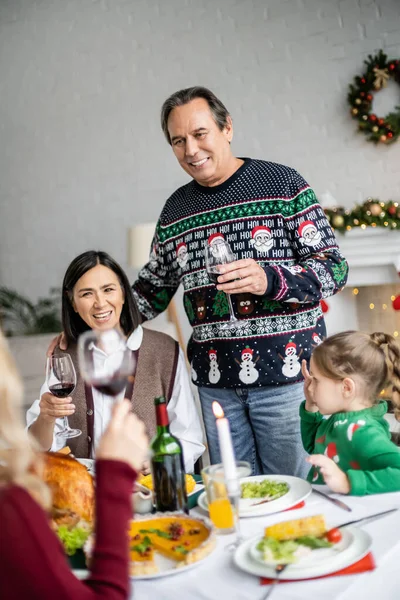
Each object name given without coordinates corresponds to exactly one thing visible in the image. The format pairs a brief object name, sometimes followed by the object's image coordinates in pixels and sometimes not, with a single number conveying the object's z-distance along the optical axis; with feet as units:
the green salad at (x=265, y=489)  5.00
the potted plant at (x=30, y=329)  17.83
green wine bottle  4.88
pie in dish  3.93
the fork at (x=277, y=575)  3.51
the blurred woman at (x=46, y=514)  2.74
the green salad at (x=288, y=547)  3.74
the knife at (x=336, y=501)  4.69
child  5.41
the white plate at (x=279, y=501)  4.75
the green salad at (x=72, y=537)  4.36
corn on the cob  3.98
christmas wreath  15.24
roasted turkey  4.76
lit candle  3.96
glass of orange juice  4.10
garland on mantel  14.30
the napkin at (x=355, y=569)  3.60
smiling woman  7.36
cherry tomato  3.87
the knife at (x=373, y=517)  4.34
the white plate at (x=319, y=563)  3.57
